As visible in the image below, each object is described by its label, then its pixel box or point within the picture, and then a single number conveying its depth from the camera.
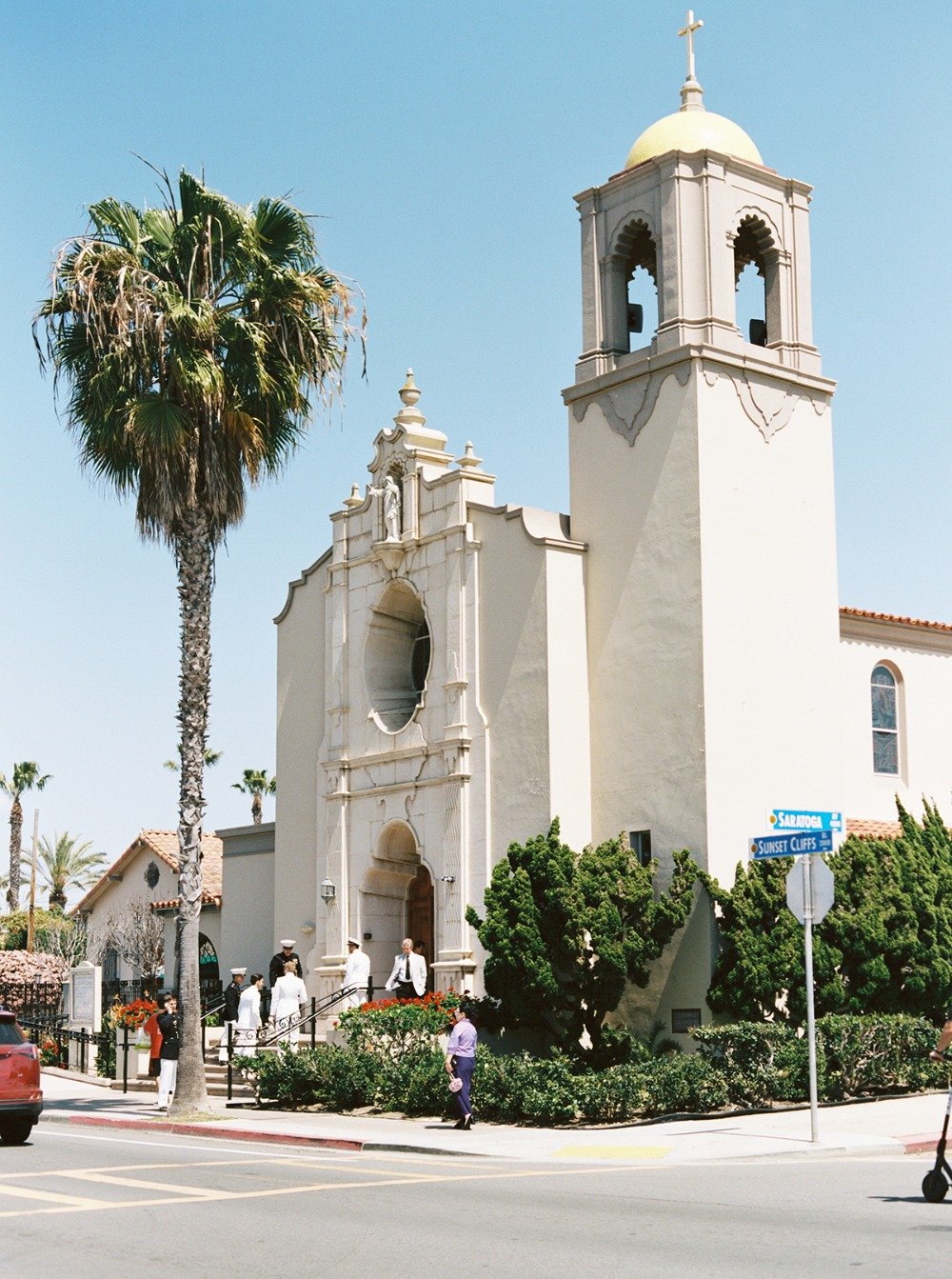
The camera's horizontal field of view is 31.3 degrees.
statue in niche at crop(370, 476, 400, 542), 28.53
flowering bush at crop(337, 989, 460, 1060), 22.58
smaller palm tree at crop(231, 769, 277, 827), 72.00
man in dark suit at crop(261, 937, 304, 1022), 27.83
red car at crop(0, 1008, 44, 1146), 18.05
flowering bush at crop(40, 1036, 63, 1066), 32.69
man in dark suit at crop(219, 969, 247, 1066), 28.14
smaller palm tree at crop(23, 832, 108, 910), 76.69
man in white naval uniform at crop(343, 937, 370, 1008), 26.34
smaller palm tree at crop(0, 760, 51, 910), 74.75
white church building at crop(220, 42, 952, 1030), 24.20
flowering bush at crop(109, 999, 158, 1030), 28.31
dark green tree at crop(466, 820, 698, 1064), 22.66
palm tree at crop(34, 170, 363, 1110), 24.00
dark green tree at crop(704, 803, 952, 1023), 22.30
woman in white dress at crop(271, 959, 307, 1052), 26.23
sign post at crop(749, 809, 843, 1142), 17.34
